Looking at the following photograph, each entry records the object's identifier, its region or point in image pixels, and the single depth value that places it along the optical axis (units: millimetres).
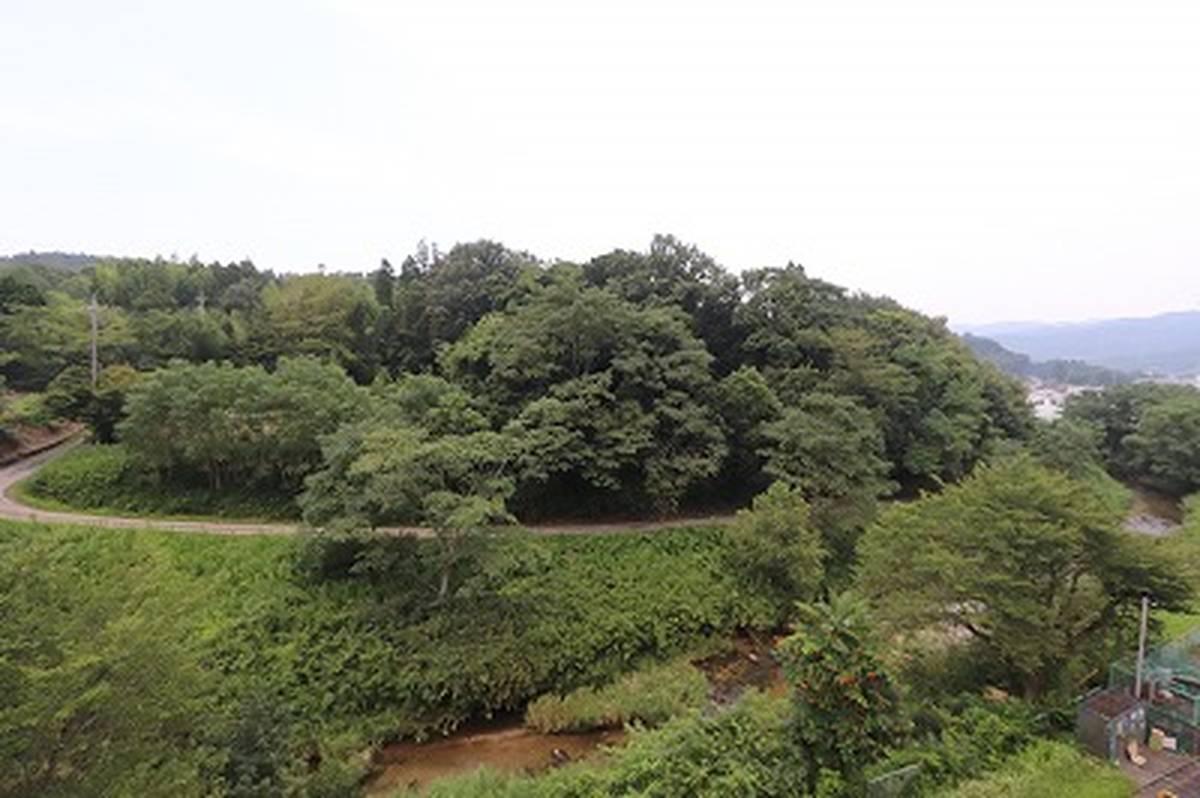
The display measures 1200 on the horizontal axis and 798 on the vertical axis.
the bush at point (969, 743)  10664
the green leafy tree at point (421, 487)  16297
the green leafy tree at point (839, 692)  9828
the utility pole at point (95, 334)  27175
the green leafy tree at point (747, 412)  23766
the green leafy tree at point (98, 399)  24953
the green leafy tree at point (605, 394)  21578
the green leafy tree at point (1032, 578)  12719
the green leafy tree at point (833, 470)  21359
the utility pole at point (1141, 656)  12188
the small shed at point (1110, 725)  11273
